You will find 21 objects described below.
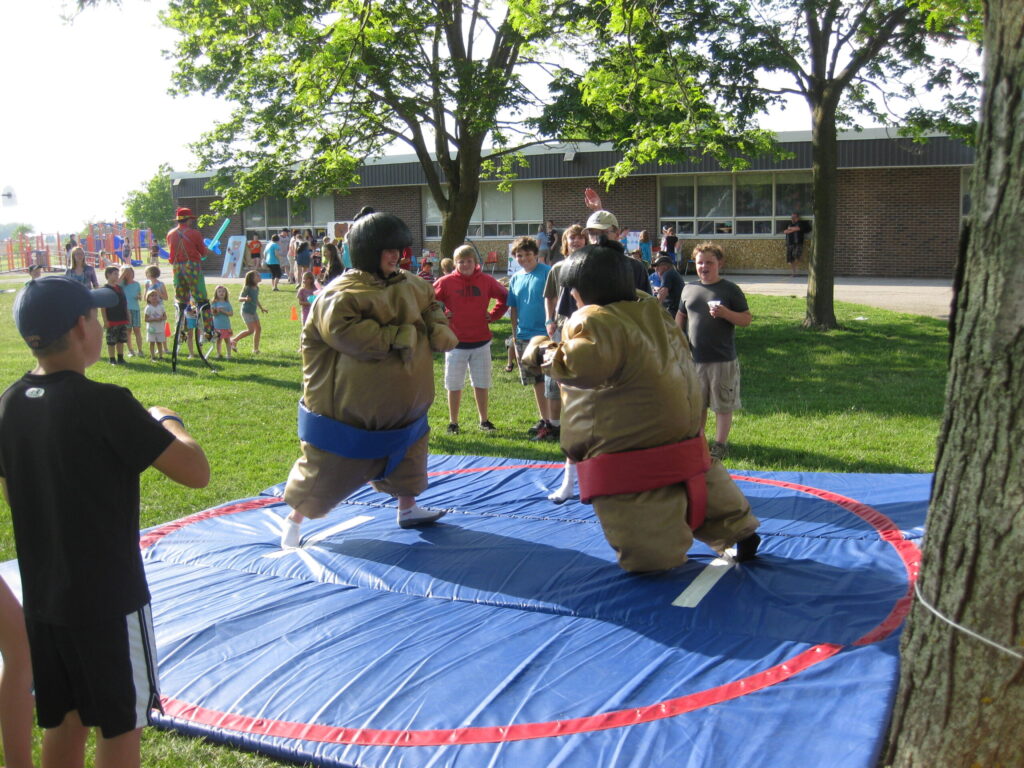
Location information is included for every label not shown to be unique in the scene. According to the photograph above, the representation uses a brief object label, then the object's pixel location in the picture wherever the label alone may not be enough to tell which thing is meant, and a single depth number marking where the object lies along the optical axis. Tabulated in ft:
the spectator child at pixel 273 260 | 81.41
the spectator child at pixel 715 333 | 21.68
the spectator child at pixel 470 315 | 25.81
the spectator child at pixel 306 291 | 39.06
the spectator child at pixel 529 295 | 24.73
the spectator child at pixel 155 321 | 42.78
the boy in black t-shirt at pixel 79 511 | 8.14
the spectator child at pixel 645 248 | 64.25
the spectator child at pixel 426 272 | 54.33
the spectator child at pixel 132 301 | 42.91
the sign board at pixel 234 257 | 92.99
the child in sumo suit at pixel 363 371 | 15.21
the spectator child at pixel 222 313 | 42.27
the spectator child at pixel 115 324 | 40.96
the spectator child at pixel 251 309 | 42.09
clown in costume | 38.04
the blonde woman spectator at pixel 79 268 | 47.12
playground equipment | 128.77
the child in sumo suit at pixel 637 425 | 13.53
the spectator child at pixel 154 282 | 43.55
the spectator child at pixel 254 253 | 89.51
